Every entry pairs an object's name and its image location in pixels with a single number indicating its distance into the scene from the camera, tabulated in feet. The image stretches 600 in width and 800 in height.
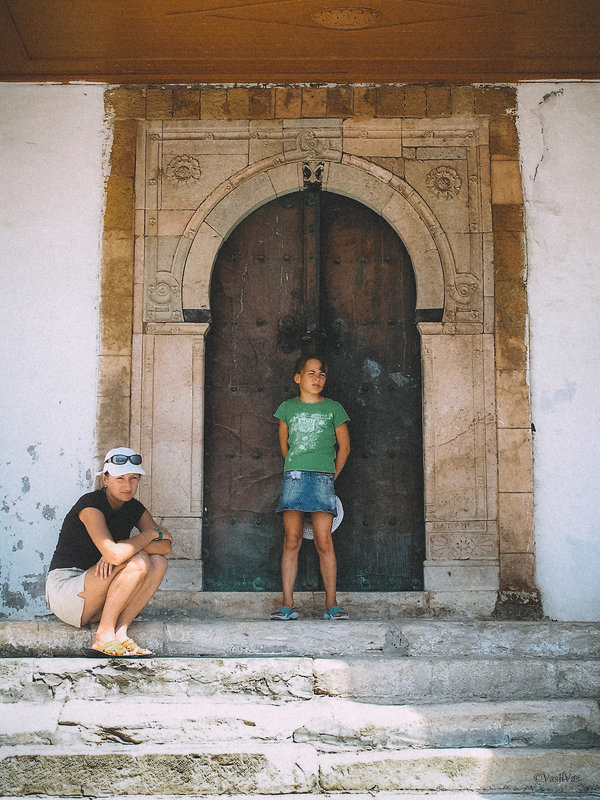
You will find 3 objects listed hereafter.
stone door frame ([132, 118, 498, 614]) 18.03
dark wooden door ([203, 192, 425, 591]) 18.71
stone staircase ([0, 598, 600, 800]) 10.53
